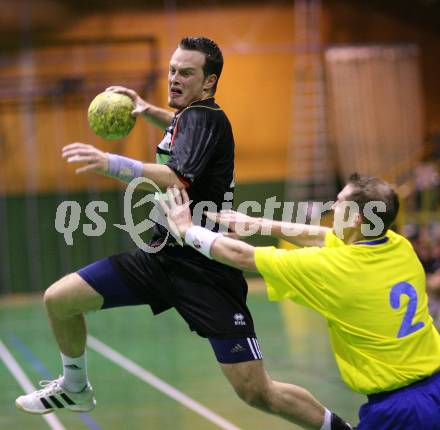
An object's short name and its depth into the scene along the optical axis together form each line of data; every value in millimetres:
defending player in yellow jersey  7902
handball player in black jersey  9328
